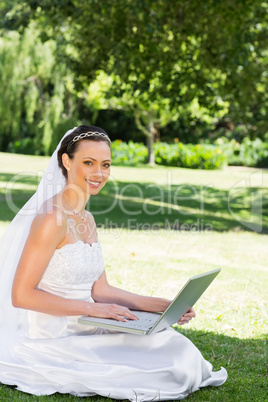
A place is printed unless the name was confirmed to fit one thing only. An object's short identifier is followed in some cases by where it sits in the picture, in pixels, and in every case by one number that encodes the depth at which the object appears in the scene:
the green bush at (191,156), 26.30
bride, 3.36
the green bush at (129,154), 27.80
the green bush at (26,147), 28.00
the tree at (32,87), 26.11
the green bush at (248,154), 28.95
